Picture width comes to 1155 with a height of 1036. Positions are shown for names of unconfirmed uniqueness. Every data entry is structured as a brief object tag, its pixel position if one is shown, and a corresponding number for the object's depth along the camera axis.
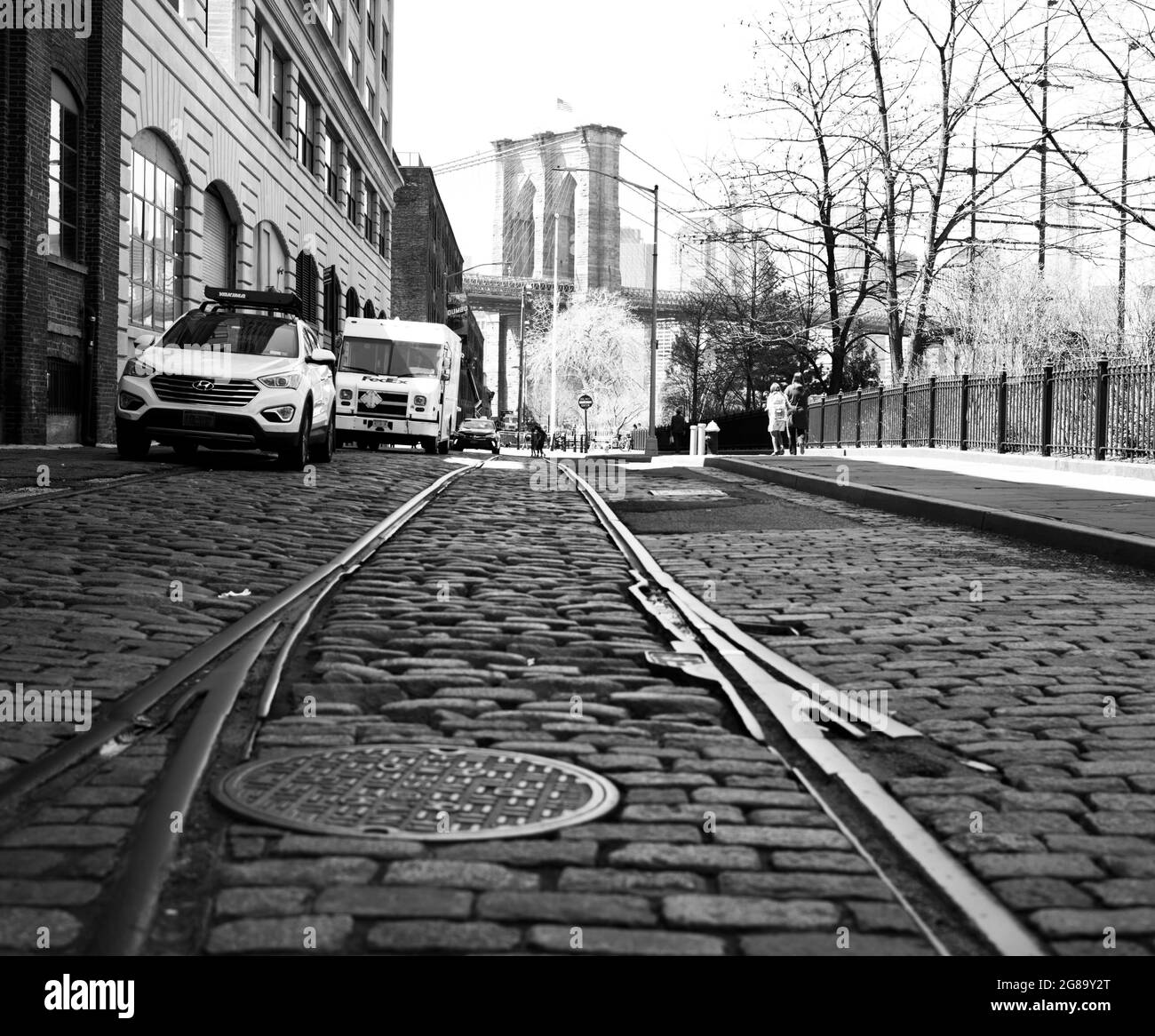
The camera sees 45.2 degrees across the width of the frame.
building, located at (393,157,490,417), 77.44
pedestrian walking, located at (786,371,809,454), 30.98
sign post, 46.47
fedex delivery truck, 27.97
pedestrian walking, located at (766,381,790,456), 30.91
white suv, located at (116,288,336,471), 15.38
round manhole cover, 3.32
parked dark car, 52.78
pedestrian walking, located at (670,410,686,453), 57.24
